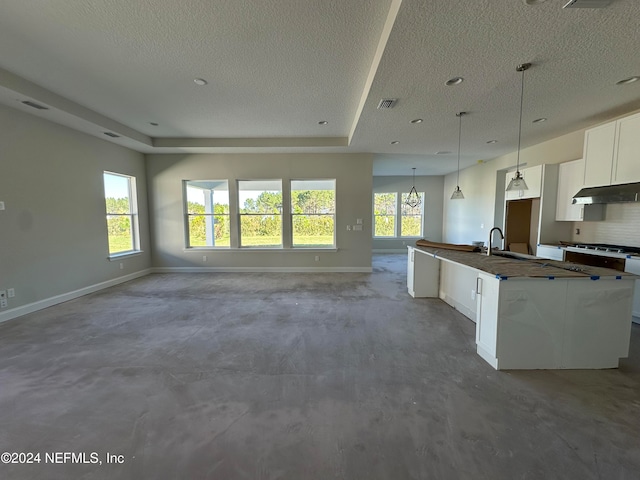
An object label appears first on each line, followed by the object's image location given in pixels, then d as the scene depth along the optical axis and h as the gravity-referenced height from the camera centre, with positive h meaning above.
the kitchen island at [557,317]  2.23 -0.87
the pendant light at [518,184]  3.12 +0.43
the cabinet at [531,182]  4.48 +0.64
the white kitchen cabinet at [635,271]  3.15 -0.65
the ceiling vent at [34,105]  3.39 +1.51
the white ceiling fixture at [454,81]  2.71 +1.46
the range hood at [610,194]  3.25 +0.33
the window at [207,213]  6.40 +0.12
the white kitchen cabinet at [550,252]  4.13 -0.55
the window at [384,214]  9.63 +0.15
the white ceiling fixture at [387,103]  3.20 +1.47
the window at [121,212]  5.27 +0.11
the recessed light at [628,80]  2.70 +1.46
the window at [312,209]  6.40 +0.22
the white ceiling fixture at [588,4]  1.68 +1.41
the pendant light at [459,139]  3.84 +0.97
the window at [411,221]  9.70 -0.11
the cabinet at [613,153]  3.22 +0.88
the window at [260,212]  6.38 +0.14
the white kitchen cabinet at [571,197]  3.96 +0.35
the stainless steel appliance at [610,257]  3.22 -0.54
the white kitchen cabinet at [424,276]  4.29 -0.96
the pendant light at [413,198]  9.45 +0.74
